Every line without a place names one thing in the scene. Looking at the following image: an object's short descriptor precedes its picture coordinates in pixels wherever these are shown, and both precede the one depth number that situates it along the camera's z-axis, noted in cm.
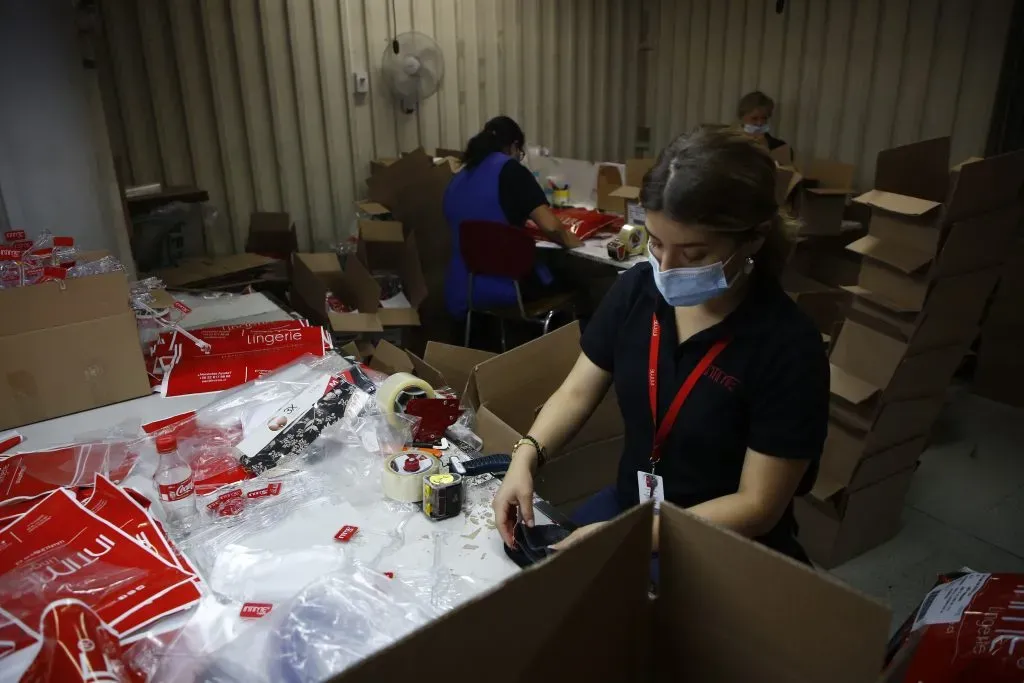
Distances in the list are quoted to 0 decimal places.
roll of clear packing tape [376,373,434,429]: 144
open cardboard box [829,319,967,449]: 205
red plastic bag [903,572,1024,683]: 95
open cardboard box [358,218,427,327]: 333
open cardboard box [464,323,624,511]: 162
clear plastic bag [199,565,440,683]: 87
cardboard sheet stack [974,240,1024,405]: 321
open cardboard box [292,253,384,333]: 293
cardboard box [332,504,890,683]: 54
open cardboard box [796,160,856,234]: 351
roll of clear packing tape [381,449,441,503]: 122
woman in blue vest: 305
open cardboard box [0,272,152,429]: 149
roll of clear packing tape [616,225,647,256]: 303
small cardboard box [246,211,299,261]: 383
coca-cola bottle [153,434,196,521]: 121
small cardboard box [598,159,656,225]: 326
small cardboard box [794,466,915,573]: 221
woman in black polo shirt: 110
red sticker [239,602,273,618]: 96
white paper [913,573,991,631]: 106
